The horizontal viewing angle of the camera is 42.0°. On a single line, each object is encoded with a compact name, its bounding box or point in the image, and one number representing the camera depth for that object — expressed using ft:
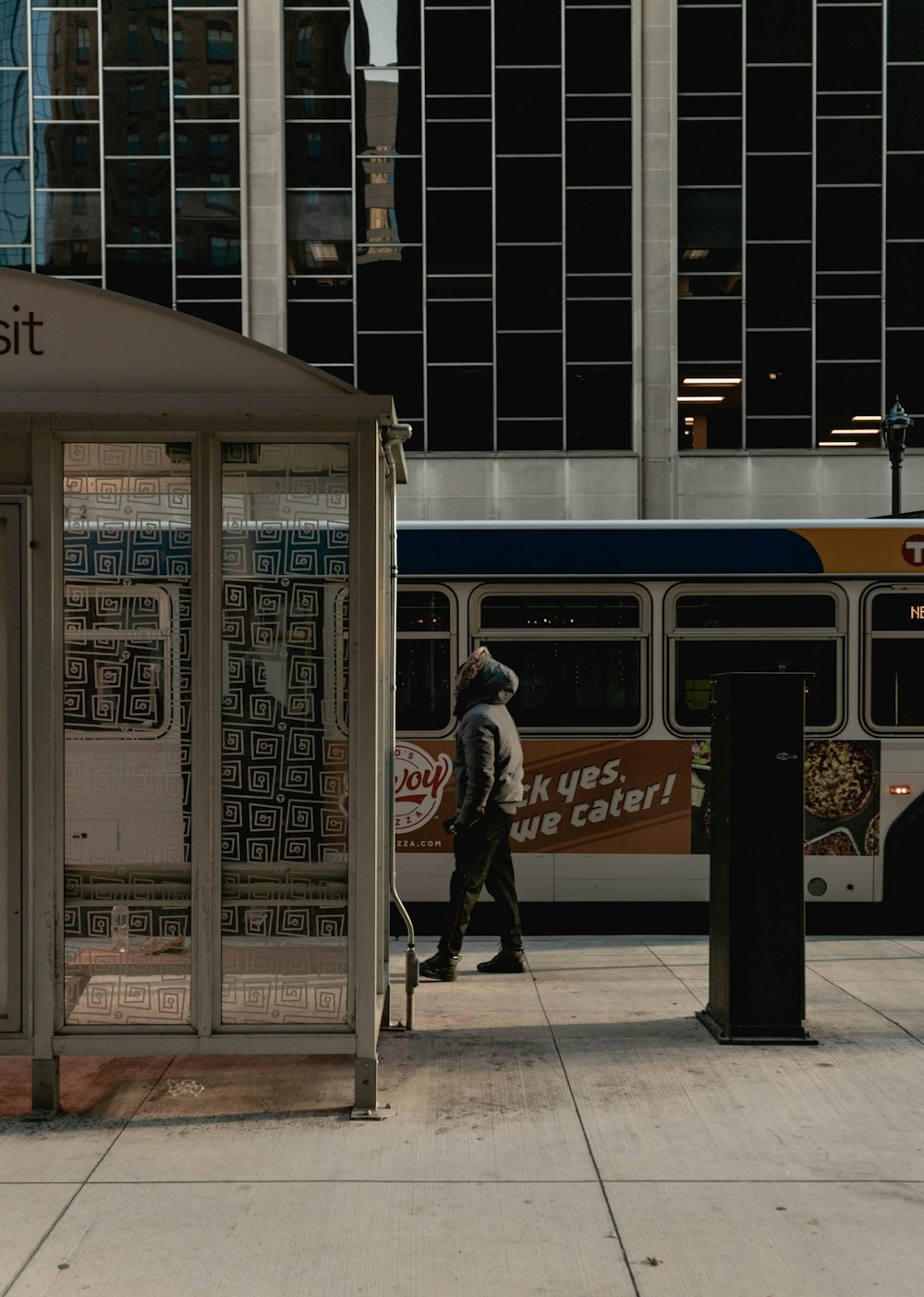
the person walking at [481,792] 22.63
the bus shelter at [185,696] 15.85
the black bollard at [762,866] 19.03
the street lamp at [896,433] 43.32
